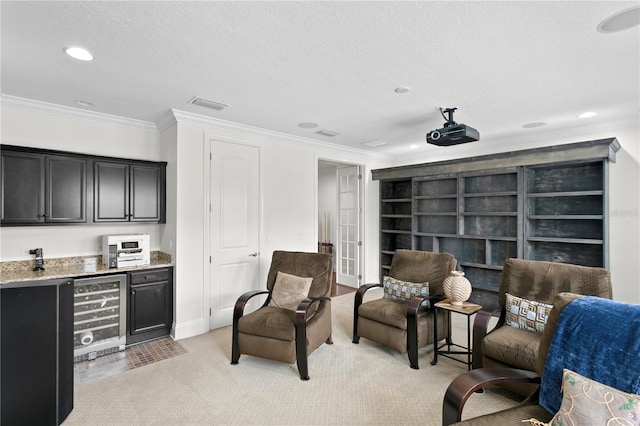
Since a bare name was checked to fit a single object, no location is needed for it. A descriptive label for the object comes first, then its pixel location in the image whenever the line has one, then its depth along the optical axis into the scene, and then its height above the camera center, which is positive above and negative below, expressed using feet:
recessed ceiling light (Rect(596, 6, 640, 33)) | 6.32 +3.83
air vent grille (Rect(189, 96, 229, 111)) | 11.18 +3.82
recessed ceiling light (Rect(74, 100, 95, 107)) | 11.32 +3.80
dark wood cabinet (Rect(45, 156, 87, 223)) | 11.05 +0.80
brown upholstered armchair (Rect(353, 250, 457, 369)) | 10.19 -3.32
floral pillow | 4.35 -2.66
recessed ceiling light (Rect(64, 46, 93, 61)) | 7.76 +3.86
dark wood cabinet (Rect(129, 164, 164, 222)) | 12.72 +0.77
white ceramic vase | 9.92 -2.33
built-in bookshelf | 13.53 +0.20
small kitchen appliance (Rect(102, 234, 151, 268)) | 11.67 -1.37
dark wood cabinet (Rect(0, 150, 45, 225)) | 10.34 +0.81
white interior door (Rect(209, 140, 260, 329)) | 13.65 -0.56
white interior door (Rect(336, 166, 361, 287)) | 20.70 -1.00
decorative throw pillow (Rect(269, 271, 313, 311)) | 11.27 -2.76
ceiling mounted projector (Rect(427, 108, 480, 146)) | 11.10 +2.69
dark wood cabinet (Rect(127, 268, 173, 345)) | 11.73 -3.40
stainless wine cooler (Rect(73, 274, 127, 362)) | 10.80 -3.51
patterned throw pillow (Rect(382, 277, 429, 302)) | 11.28 -2.73
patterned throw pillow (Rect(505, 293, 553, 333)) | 8.57 -2.73
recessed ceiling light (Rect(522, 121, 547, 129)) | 13.75 +3.75
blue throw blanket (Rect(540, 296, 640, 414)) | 4.79 -2.11
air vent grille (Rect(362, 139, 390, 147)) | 17.54 +3.78
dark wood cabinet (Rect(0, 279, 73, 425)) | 6.72 -2.97
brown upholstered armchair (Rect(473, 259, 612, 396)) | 8.04 -2.34
